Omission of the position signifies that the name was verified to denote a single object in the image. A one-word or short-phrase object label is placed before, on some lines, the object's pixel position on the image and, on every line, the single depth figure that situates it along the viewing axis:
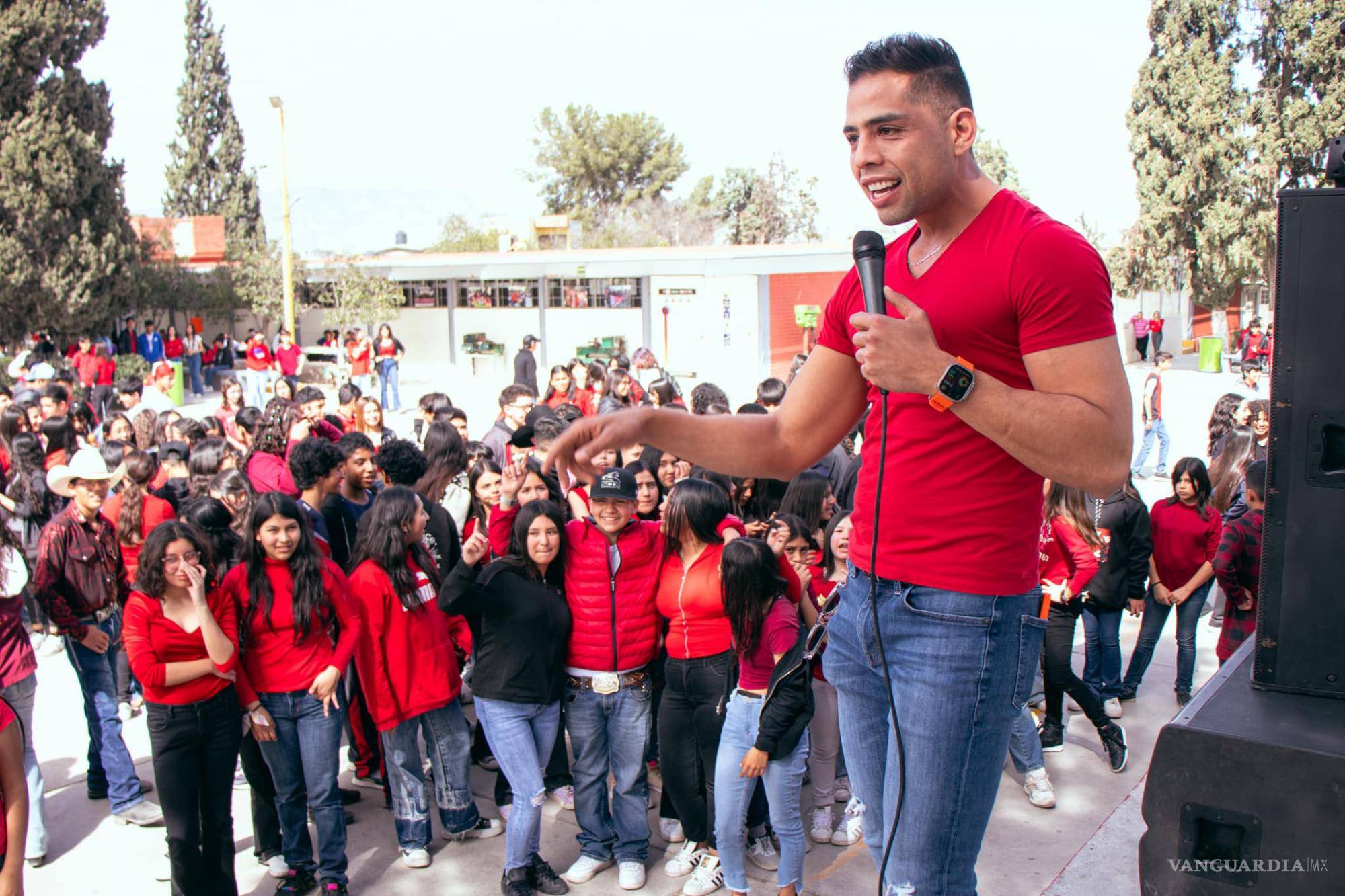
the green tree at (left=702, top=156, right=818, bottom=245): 59.03
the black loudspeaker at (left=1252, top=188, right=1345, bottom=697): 2.11
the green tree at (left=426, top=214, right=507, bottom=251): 52.34
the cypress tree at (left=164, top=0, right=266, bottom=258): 46.03
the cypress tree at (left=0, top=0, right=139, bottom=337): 22.00
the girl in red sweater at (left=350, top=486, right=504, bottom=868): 4.93
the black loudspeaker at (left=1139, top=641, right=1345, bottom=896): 1.84
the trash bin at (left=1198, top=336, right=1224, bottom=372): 28.36
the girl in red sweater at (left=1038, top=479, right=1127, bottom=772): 5.86
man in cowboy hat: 5.38
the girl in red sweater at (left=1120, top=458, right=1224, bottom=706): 6.67
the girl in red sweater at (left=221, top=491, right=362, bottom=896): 4.62
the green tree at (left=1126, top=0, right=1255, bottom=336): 30.42
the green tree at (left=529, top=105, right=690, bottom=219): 60.94
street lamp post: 25.92
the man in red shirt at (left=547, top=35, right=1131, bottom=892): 1.71
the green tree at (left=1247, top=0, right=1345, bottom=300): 29.16
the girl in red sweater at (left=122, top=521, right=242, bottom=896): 4.38
